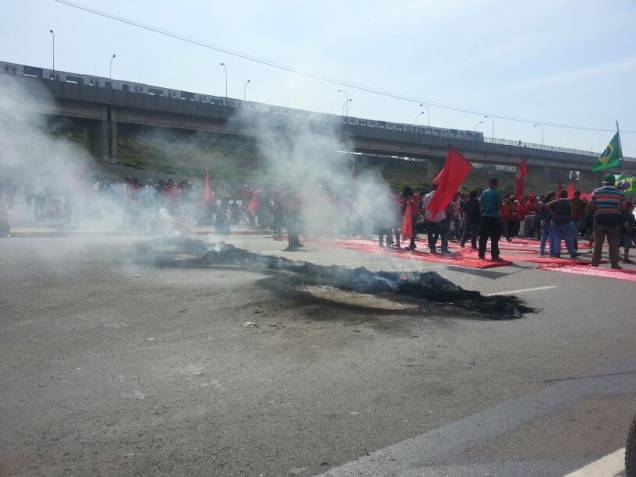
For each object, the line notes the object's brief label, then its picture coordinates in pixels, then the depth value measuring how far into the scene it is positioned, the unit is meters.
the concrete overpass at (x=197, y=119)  21.93
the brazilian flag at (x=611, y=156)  23.59
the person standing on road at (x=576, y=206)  15.82
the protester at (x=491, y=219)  12.37
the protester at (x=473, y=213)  15.38
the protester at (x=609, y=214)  11.44
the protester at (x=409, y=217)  14.88
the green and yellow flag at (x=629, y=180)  25.09
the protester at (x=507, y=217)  20.23
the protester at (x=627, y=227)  13.56
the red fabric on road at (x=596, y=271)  10.49
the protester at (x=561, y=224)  13.23
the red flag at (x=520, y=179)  18.56
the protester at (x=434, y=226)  13.80
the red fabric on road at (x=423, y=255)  12.14
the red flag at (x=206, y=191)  20.03
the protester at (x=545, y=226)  14.58
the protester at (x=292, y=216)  15.20
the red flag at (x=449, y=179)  11.62
